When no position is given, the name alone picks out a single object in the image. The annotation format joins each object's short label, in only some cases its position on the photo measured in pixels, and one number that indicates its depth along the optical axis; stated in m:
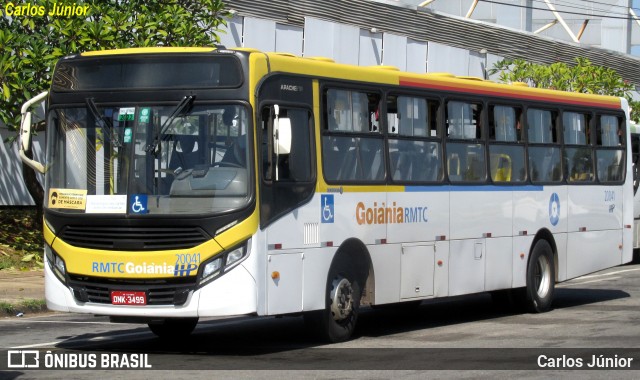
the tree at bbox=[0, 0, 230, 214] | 21.86
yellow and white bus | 12.25
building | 31.11
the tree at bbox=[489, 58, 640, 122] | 37.78
